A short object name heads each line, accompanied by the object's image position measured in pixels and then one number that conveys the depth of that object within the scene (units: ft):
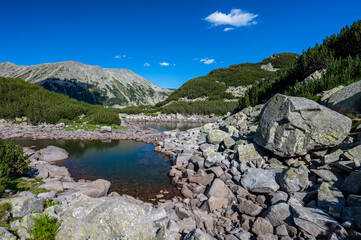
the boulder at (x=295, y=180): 22.71
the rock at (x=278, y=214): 18.08
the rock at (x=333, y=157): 23.30
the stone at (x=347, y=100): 30.91
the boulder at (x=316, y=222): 15.42
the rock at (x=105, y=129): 88.44
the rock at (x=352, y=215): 15.01
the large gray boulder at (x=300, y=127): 25.76
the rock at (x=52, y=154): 43.57
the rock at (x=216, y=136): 47.34
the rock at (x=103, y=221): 12.56
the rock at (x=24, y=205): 15.06
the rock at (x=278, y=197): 21.58
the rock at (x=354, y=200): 16.30
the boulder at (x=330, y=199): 17.08
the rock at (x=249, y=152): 32.50
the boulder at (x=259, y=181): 24.47
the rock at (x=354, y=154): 20.42
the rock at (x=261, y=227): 17.61
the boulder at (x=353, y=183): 18.19
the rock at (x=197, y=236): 14.15
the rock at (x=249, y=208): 20.99
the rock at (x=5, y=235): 11.27
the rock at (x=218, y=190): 25.46
